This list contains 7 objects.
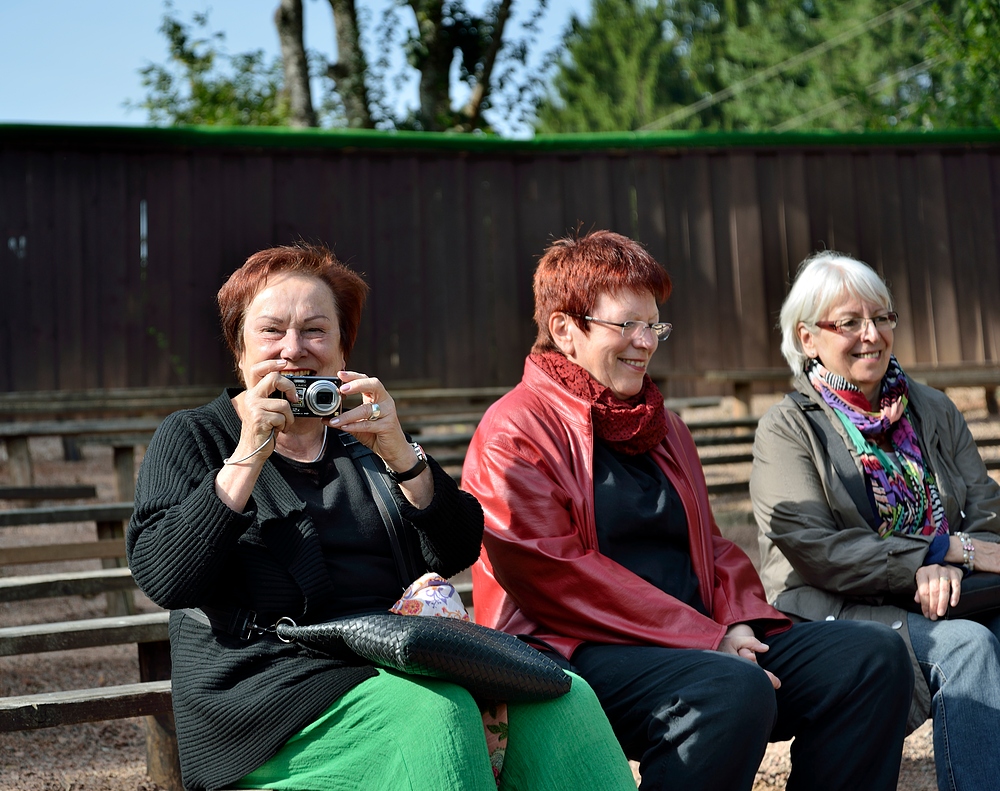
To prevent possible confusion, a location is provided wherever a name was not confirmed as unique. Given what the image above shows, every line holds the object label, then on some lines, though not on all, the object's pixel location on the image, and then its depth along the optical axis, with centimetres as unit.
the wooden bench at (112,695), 241
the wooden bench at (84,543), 429
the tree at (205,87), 1420
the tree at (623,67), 3206
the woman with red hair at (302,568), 192
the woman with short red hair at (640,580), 222
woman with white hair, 258
